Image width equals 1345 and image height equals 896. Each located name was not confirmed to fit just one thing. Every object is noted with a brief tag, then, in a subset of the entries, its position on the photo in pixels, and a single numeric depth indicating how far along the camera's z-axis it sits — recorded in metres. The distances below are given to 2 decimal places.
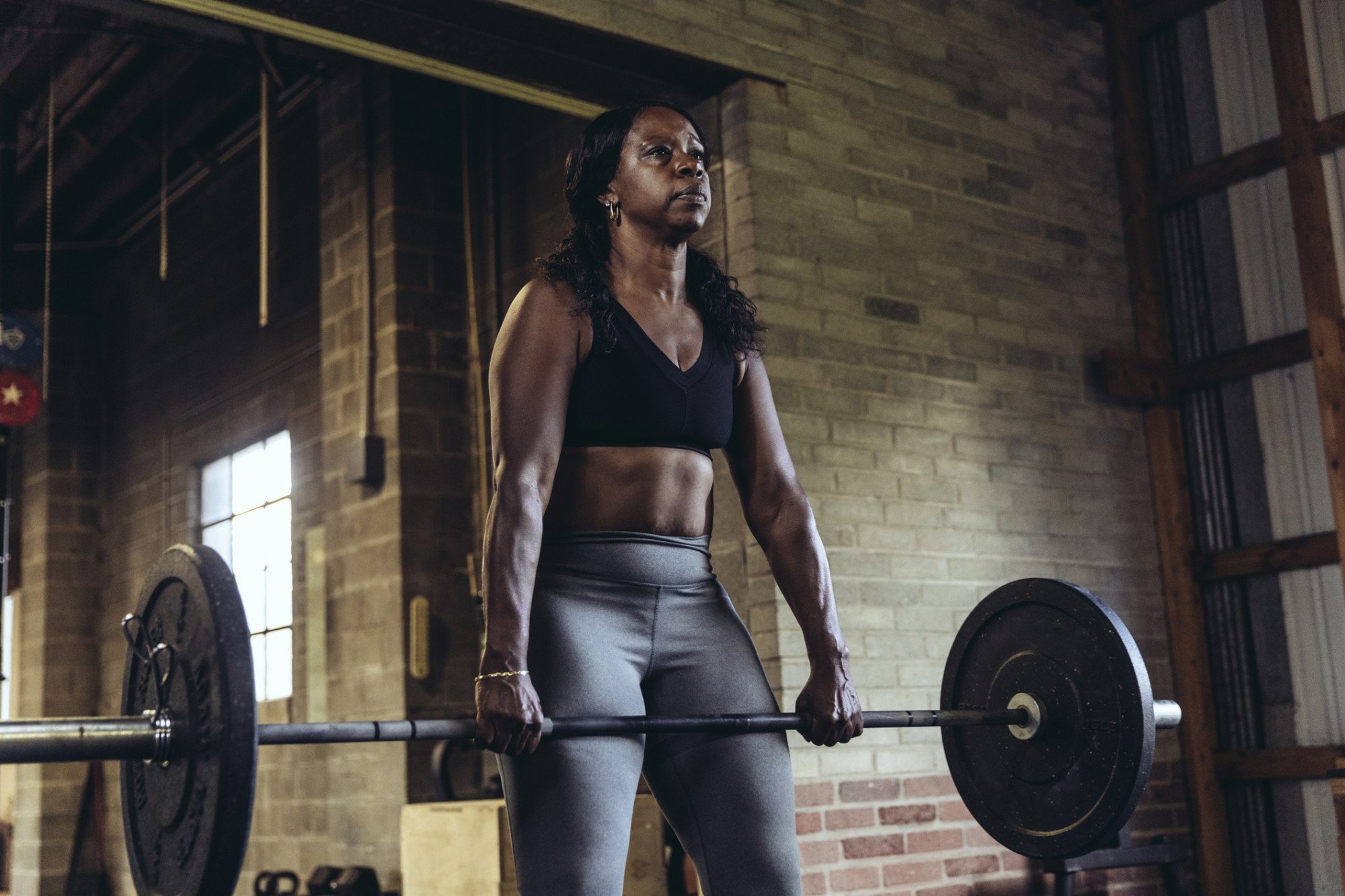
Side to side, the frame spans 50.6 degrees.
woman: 1.94
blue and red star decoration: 6.76
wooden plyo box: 4.38
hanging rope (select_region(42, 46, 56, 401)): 7.49
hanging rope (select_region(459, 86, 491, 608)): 5.95
